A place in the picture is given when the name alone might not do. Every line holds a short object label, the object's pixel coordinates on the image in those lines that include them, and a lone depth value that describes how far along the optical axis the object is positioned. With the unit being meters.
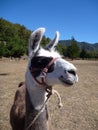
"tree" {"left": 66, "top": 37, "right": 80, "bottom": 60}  29.32
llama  1.41
